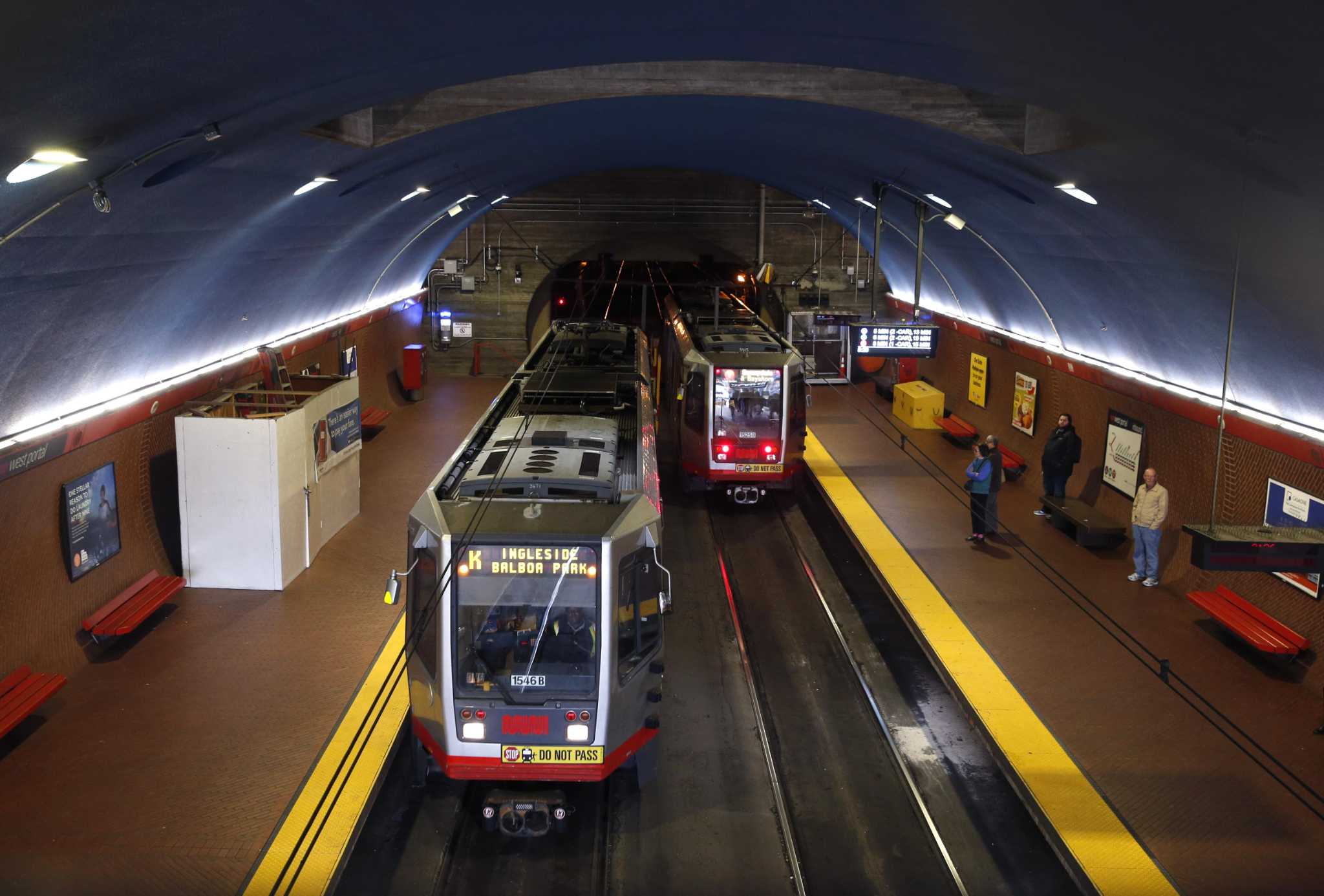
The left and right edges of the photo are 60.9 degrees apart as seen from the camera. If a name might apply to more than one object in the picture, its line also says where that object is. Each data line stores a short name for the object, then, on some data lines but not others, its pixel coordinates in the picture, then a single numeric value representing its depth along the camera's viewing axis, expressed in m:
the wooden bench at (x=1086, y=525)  14.91
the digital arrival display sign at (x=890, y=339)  15.56
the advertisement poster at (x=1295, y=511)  10.88
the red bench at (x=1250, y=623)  10.93
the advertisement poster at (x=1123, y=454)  14.91
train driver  7.92
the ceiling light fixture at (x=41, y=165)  6.72
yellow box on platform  23.36
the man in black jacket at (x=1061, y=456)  16.20
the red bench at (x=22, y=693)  9.12
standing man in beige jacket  13.07
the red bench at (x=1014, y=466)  18.91
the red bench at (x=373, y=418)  21.47
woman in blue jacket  15.02
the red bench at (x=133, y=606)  11.14
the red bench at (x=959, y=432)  21.64
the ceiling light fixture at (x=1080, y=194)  11.12
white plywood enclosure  12.64
